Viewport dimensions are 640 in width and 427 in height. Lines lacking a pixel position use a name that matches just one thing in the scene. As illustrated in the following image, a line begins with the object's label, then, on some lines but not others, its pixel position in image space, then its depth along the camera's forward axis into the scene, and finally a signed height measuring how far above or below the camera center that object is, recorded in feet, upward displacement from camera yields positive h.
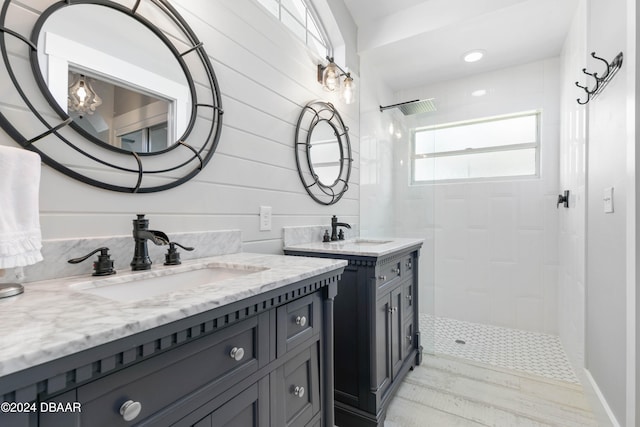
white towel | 2.08 +0.03
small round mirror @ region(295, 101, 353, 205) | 6.22 +1.34
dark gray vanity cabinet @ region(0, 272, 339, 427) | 1.48 -1.07
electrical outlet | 5.12 -0.10
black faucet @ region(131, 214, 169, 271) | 3.08 -0.30
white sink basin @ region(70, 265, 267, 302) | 2.75 -0.71
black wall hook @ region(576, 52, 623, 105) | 4.29 +2.13
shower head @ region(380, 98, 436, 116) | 8.64 +3.08
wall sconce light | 6.72 +2.98
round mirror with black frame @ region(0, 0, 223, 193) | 2.71 +1.27
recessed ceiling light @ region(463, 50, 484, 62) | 8.33 +4.36
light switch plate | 4.54 +0.21
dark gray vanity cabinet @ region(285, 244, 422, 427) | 5.00 -2.15
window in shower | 9.24 +2.02
